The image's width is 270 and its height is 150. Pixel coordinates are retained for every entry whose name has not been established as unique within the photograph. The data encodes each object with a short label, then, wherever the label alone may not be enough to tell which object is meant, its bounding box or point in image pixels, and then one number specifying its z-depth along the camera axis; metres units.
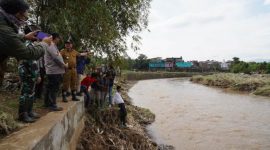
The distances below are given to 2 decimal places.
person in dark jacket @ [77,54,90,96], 8.81
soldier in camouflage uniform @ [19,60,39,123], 5.10
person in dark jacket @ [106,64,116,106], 10.98
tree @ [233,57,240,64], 77.99
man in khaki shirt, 7.38
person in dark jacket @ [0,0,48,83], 3.67
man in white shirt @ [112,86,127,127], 10.80
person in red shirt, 9.48
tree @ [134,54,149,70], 81.25
